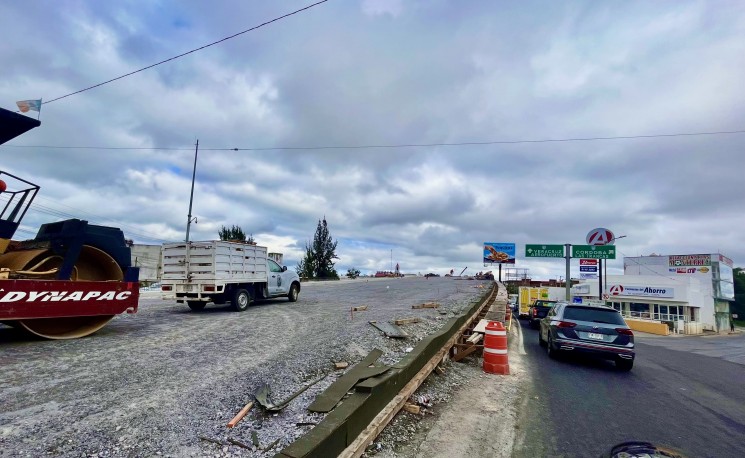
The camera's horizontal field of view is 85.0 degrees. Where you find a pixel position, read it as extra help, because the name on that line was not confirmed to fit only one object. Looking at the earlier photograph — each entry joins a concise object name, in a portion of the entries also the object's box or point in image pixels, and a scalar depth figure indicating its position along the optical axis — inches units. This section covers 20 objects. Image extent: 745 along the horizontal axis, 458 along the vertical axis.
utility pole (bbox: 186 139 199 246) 1014.0
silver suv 379.2
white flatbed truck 506.0
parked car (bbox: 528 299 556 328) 920.3
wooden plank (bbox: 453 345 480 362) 354.9
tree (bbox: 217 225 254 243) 1701.5
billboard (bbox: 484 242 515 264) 2655.0
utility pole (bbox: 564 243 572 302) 1268.5
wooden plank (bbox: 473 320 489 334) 409.7
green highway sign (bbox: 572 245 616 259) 1267.2
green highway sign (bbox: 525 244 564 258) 1331.1
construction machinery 269.4
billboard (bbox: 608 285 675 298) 1761.4
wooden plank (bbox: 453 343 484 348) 366.4
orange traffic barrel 331.0
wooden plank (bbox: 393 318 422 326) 424.2
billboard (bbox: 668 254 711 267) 2265.7
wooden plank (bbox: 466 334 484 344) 382.2
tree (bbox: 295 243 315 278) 2018.9
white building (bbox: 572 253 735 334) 1726.1
